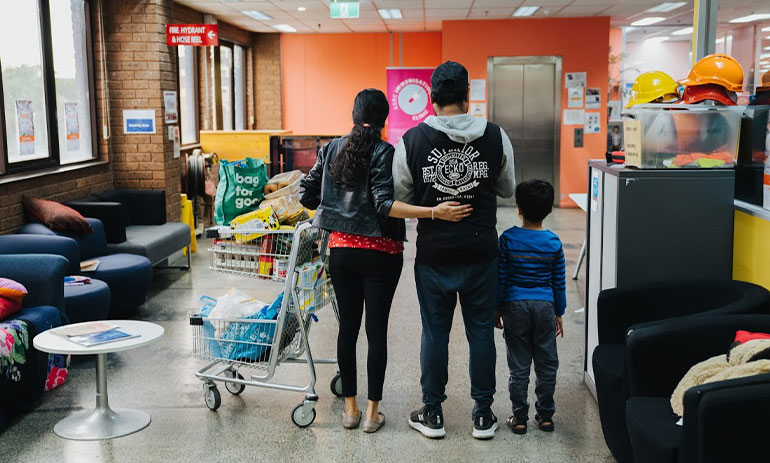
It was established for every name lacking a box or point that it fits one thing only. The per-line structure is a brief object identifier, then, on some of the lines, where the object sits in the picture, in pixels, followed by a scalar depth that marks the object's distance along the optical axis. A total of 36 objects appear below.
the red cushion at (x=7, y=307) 3.88
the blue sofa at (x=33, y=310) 3.77
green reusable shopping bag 3.94
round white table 3.52
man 3.26
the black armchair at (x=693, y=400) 2.16
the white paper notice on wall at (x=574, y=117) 12.42
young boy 3.47
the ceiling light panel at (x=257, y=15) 11.27
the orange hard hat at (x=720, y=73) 3.63
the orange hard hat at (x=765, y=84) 3.55
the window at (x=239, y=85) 13.46
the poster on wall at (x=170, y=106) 8.13
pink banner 9.99
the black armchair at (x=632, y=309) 3.11
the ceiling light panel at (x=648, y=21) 12.91
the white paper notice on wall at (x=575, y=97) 12.38
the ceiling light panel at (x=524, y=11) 11.02
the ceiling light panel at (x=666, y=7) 11.10
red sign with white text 7.97
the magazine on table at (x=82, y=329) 3.70
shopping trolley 3.71
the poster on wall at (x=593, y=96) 12.35
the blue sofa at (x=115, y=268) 5.58
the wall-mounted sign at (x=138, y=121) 8.00
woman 3.39
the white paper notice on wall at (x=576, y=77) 12.31
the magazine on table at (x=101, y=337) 3.56
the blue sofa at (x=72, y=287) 4.80
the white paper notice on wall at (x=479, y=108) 12.59
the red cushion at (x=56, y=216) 5.82
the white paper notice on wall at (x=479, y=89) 12.49
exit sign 9.23
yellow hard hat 3.88
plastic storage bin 3.61
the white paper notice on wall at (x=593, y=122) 12.40
